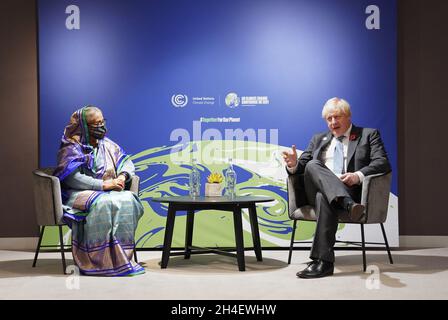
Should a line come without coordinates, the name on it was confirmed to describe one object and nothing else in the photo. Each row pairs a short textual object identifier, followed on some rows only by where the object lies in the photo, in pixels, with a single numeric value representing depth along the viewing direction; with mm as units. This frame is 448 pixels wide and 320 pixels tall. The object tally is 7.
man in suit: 4109
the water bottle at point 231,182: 4828
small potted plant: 4781
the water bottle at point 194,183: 4848
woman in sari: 4289
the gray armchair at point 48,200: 4348
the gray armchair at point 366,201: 4340
